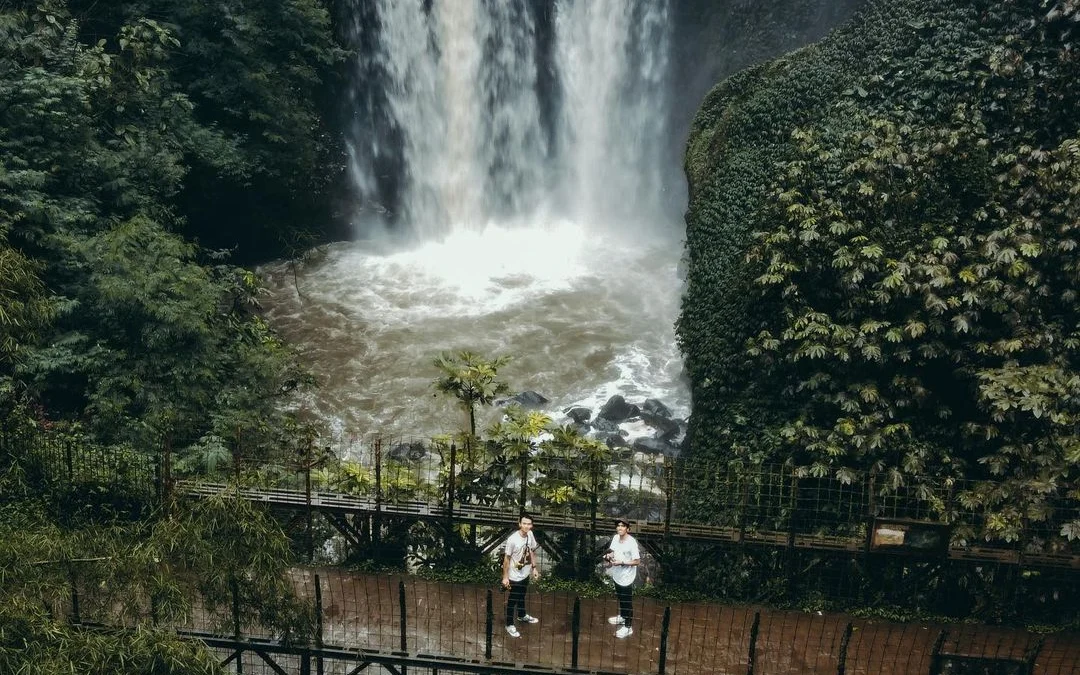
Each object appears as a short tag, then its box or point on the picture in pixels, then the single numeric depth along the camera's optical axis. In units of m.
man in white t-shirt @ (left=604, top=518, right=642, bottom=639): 9.93
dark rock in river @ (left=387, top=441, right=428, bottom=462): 15.87
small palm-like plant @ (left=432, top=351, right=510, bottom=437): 12.44
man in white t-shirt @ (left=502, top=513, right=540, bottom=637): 9.85
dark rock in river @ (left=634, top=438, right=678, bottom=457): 16.94
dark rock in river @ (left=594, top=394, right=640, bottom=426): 18.12
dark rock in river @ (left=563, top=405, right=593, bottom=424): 18.19
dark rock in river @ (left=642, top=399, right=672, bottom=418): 18.34
